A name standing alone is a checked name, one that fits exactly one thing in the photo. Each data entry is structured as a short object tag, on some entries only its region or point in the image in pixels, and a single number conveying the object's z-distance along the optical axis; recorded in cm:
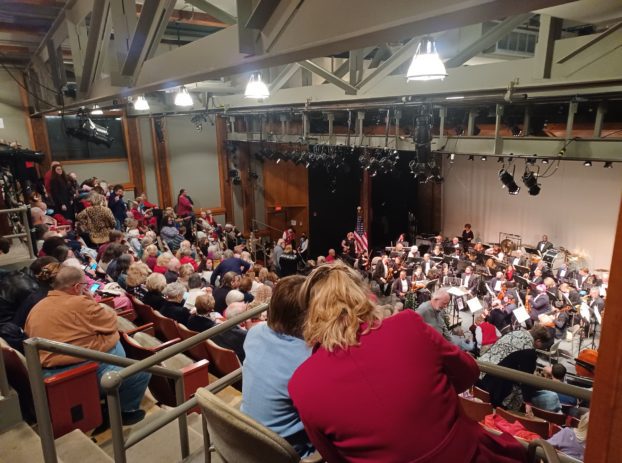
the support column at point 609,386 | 62
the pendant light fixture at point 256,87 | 512
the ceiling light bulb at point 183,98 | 620
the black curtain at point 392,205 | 1339
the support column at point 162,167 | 1166
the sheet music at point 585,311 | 611
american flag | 1123
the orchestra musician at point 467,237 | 1120
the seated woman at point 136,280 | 475
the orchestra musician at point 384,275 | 900
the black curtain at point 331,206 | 1345
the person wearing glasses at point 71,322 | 239
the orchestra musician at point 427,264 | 891
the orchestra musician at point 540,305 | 695
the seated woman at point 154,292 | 437
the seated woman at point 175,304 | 410
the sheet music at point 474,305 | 629
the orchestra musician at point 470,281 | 811
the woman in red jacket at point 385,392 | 105
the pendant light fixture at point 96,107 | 629
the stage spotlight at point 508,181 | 715
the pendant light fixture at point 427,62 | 300
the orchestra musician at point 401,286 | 816
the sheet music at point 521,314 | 582
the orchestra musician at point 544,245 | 1002
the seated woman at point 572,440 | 262
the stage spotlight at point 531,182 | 692
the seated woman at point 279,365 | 136
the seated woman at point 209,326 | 371
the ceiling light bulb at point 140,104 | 707
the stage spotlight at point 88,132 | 811
